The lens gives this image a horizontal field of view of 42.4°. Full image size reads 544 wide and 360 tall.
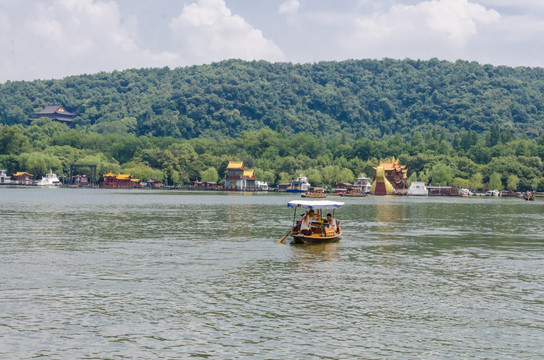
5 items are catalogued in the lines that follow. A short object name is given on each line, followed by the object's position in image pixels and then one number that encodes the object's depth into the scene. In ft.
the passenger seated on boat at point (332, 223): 199.92
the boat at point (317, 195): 646.16
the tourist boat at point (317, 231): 189.78
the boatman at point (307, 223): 190.60
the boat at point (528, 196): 622.66
